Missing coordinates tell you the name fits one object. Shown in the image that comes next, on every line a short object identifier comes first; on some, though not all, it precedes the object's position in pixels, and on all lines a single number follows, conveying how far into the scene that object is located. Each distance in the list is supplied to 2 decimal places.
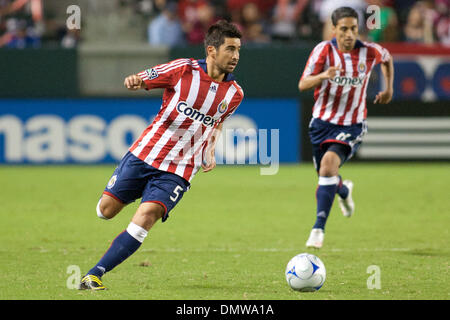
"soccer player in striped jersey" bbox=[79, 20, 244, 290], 11.75
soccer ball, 11.08
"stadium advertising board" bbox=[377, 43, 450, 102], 30.02
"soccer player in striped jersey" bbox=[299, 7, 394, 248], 15.31
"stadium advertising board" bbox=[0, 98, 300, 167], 29.03
